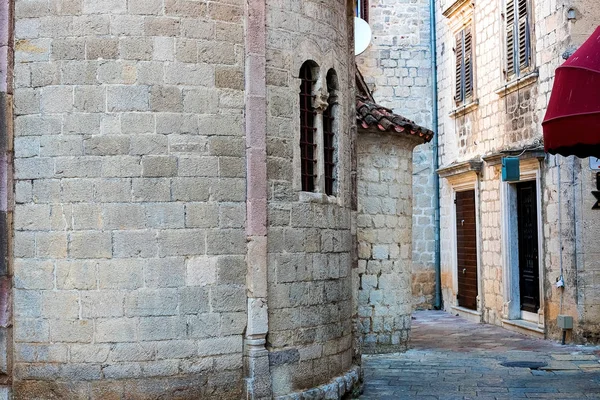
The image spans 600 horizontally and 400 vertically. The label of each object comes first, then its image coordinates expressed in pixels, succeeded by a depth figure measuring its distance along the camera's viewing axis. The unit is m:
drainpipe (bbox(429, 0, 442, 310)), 21.36
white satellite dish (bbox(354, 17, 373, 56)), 19.64
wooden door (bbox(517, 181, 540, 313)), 16.08
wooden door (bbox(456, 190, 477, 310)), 19.00
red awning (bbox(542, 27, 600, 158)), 8.85
